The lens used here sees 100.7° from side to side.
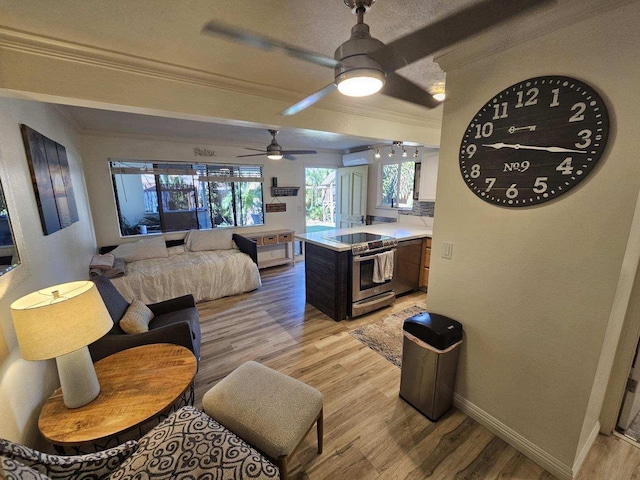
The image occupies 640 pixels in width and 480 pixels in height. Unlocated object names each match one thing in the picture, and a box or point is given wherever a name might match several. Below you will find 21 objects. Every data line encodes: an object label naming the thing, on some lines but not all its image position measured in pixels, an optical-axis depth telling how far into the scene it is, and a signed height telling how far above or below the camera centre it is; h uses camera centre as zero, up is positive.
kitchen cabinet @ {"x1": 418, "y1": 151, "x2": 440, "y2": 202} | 4.13 +0.18
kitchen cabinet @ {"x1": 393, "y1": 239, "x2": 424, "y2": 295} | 3.72 -1.12
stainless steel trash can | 1.80 -1.21
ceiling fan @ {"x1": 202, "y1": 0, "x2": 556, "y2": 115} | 0.97 +0.54
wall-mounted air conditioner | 5.41 +0.60
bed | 3.48 -1.12
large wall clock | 1.25 +0.24
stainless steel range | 3.18 -1.05
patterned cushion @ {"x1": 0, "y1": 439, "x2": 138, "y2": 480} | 0.88 -1.06
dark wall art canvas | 1.87 +0.05
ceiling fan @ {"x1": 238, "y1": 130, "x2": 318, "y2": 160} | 3.54 +0.48
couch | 1.79 -1.05
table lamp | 1.10 -0.62
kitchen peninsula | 3.16 -1.03
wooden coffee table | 1.20 -1.08
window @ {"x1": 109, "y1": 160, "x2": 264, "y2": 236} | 4.26 -0.15
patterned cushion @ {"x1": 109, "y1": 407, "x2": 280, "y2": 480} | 1.05 -1.11
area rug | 2.65 -1.62
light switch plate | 1.90 -0.44
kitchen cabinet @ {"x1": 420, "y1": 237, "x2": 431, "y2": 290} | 3.91 -1.08
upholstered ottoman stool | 1.30 -1.18
